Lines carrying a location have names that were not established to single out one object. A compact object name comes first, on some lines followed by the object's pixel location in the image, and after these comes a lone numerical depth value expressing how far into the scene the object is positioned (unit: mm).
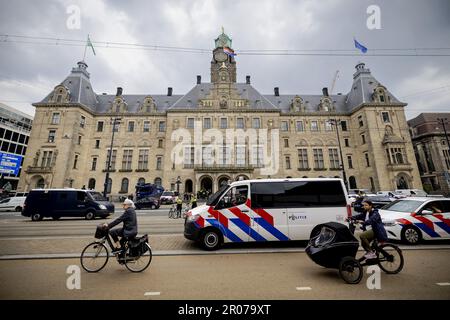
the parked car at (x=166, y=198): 26219
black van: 13508
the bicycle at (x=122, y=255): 4414
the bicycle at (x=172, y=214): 14362
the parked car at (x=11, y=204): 21047
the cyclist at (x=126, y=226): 4418
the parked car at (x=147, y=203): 21422
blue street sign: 23956
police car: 6586
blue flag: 18998
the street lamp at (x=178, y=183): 29366
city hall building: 31281
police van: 6234
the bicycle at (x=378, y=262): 3775
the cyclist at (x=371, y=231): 4227
